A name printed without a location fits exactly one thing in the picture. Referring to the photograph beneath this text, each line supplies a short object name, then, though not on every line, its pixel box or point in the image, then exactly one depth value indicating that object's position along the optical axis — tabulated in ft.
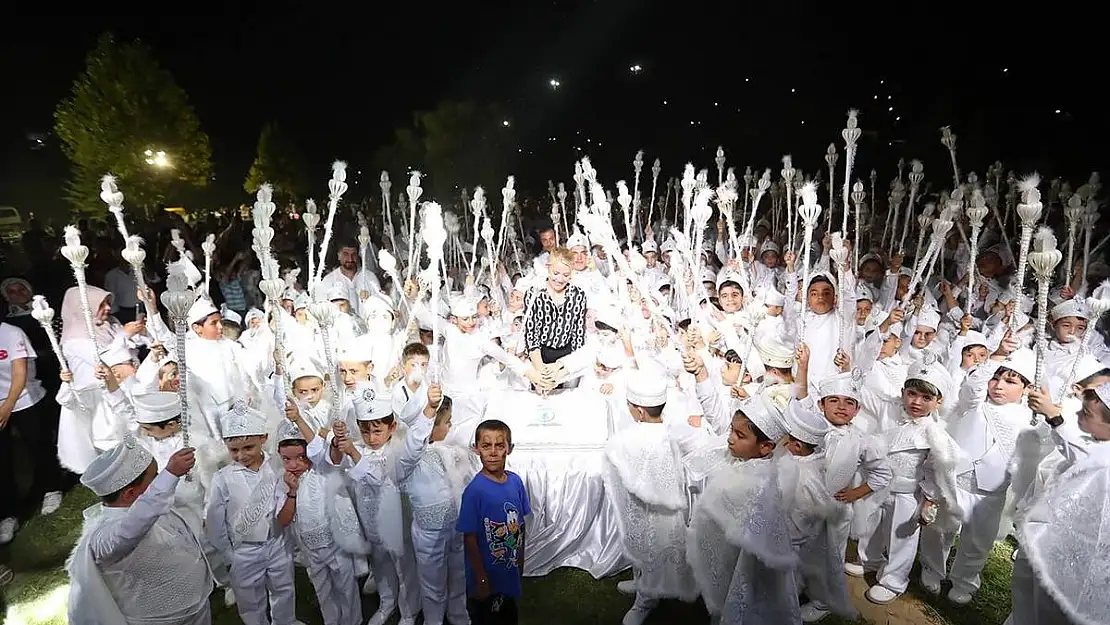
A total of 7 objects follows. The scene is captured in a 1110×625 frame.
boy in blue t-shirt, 11.05
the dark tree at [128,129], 61.26
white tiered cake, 13.82
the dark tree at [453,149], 69.62
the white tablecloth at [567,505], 13.85
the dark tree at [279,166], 93.50
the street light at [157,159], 65.67
